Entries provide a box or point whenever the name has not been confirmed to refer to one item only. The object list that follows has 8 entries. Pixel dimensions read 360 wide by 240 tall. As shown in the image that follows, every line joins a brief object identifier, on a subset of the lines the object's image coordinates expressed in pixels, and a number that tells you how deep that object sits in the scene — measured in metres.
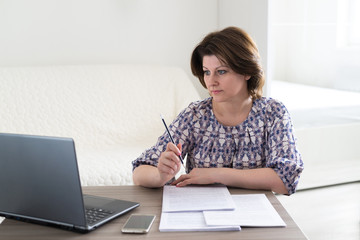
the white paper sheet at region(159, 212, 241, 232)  1.01
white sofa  2.54
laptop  0.91
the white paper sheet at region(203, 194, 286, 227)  1.03
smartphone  1.01
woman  1.40
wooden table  0.98
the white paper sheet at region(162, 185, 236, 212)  1.12
